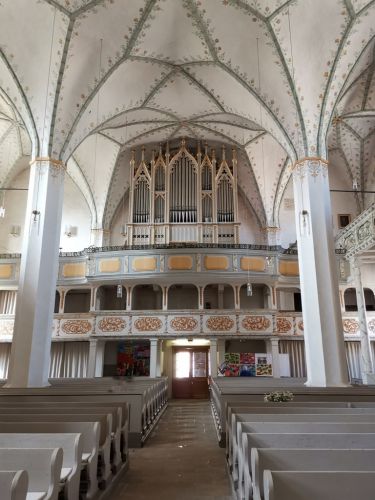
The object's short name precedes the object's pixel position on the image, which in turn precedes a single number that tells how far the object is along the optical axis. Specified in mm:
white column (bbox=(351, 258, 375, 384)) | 14280
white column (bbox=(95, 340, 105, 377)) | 15798
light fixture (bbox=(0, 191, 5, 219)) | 18359
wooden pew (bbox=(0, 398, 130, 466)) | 5270
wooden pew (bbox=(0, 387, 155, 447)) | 6599
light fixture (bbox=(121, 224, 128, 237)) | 18545
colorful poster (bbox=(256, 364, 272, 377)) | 15344
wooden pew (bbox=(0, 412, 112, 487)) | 4496
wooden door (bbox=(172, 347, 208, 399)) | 16828
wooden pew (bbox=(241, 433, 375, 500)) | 3590
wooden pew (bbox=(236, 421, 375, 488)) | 3977
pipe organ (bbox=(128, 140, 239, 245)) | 17344
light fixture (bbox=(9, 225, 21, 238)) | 18547
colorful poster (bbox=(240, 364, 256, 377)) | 15469
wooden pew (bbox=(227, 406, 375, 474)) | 4473
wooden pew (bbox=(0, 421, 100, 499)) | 4070
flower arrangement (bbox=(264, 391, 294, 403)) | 5816
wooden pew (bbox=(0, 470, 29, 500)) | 2287
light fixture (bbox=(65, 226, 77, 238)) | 18781
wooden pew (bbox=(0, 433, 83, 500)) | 3525
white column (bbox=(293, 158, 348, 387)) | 10180
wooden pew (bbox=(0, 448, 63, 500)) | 3014
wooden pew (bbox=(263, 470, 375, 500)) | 2322
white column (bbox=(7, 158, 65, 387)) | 10023
